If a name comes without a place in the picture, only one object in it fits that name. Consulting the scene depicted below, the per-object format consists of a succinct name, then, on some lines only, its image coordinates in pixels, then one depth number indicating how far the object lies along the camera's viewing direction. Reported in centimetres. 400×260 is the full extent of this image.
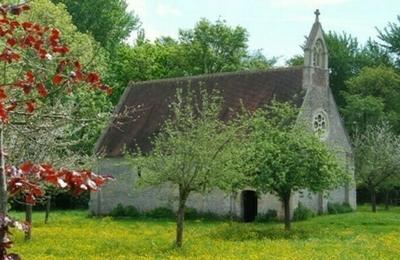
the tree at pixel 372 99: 6512
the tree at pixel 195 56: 6725
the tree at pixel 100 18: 6394
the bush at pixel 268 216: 4322
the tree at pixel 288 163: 3222
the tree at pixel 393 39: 7475
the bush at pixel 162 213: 4647
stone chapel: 4538
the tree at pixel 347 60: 7931
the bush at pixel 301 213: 4297
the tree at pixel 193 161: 2720
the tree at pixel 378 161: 5225
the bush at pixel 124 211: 4875
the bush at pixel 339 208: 4800
